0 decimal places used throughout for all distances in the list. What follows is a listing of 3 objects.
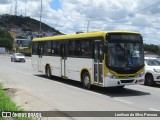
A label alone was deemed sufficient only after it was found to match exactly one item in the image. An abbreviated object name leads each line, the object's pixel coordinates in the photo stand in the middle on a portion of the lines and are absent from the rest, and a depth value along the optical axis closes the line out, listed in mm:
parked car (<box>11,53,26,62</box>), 55356
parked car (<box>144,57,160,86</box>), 19734
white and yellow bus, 15633
